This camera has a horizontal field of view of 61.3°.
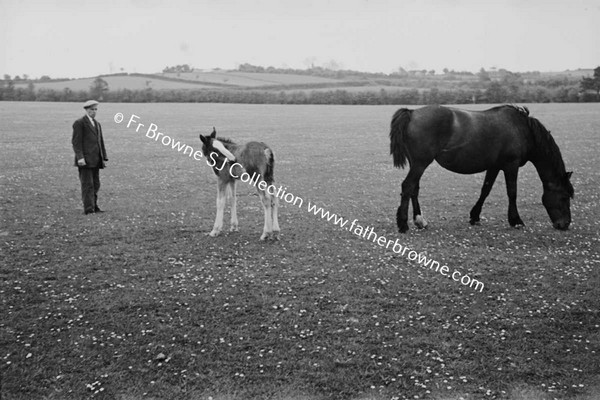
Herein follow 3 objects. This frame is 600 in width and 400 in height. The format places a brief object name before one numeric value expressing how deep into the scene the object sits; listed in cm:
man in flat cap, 1322
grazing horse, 1145
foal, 1084
